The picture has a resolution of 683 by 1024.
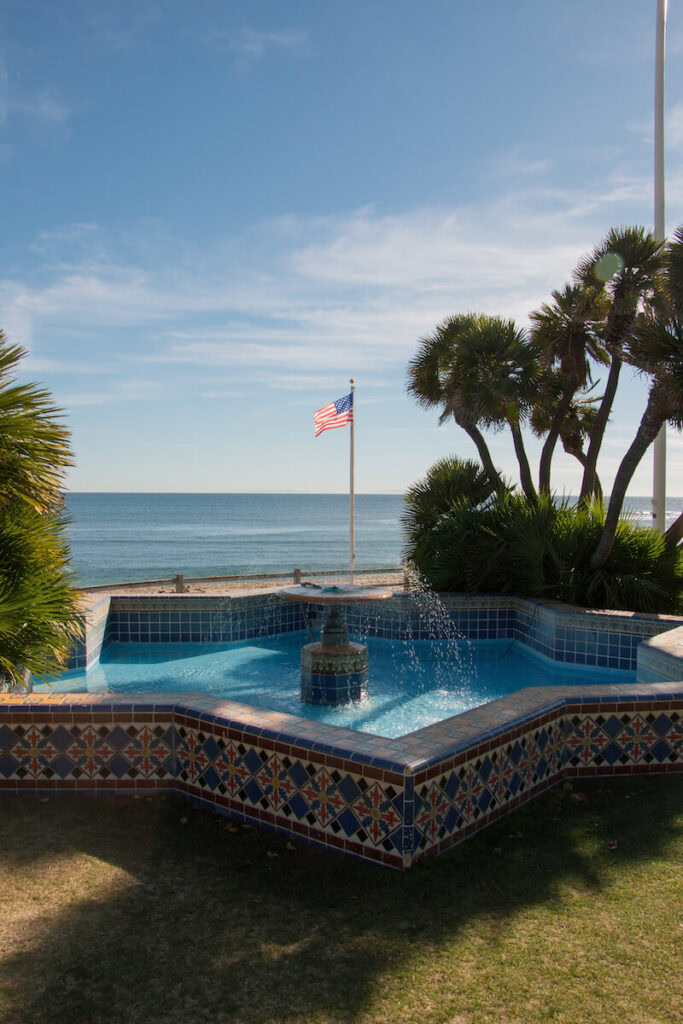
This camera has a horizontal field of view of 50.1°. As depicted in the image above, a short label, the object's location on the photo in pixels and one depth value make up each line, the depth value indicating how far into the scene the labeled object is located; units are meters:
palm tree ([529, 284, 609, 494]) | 14.61
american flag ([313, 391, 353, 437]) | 13.34
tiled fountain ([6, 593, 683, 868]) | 3.82
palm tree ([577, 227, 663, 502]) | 13.03
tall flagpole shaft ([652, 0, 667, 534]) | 14.01
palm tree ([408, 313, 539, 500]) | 14.80
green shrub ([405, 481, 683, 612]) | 10.84
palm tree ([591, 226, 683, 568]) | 10.53
